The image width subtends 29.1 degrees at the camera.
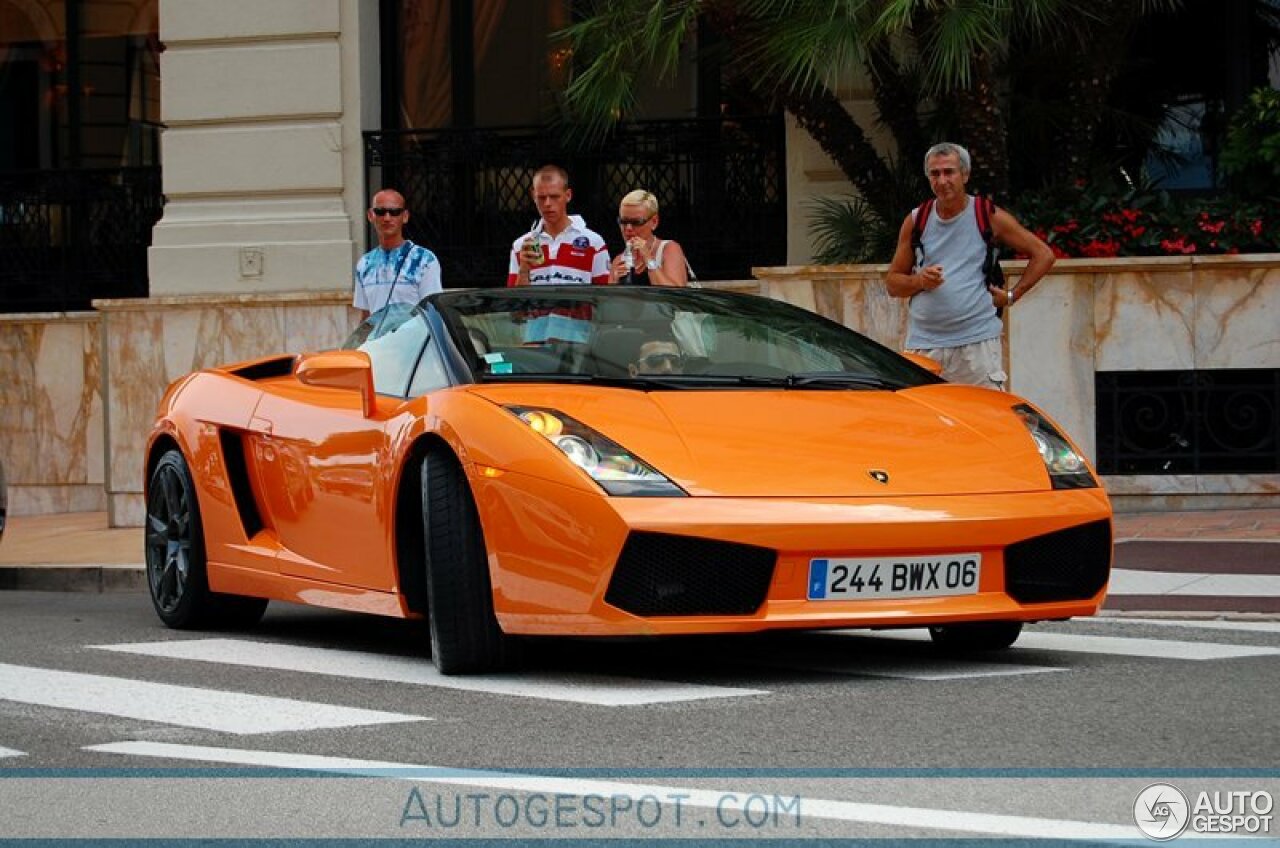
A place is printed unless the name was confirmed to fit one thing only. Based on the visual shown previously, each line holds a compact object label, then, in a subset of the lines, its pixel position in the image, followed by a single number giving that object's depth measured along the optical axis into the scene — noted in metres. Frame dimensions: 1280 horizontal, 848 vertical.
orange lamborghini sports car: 6.80
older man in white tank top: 10.62
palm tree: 13.86
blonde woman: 11.05
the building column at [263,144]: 17.91
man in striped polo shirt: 11.37
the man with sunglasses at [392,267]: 11.91
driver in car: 7.76
